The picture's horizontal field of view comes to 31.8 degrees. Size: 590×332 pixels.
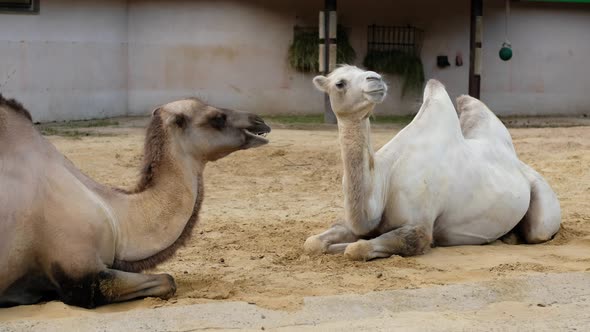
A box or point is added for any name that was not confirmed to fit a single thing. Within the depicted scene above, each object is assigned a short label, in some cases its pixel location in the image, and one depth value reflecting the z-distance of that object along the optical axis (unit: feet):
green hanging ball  61.82
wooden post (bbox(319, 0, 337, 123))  54.54
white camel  22.29
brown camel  16.74
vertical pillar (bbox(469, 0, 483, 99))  59.21
